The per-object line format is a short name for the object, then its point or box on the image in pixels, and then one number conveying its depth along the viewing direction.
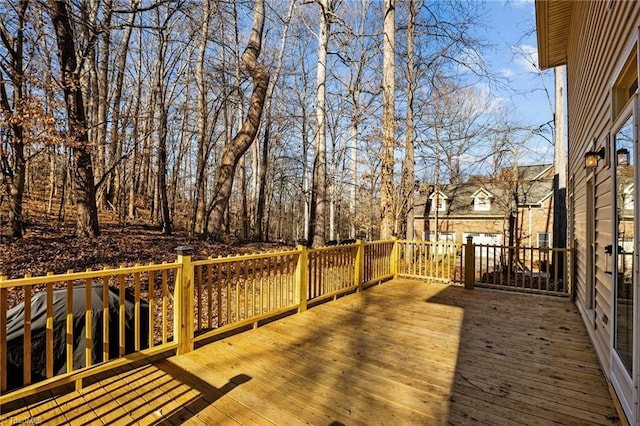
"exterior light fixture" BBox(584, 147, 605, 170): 3.14
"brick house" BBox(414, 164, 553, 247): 18.23
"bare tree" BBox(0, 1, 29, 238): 5.55
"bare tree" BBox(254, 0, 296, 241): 13.86
